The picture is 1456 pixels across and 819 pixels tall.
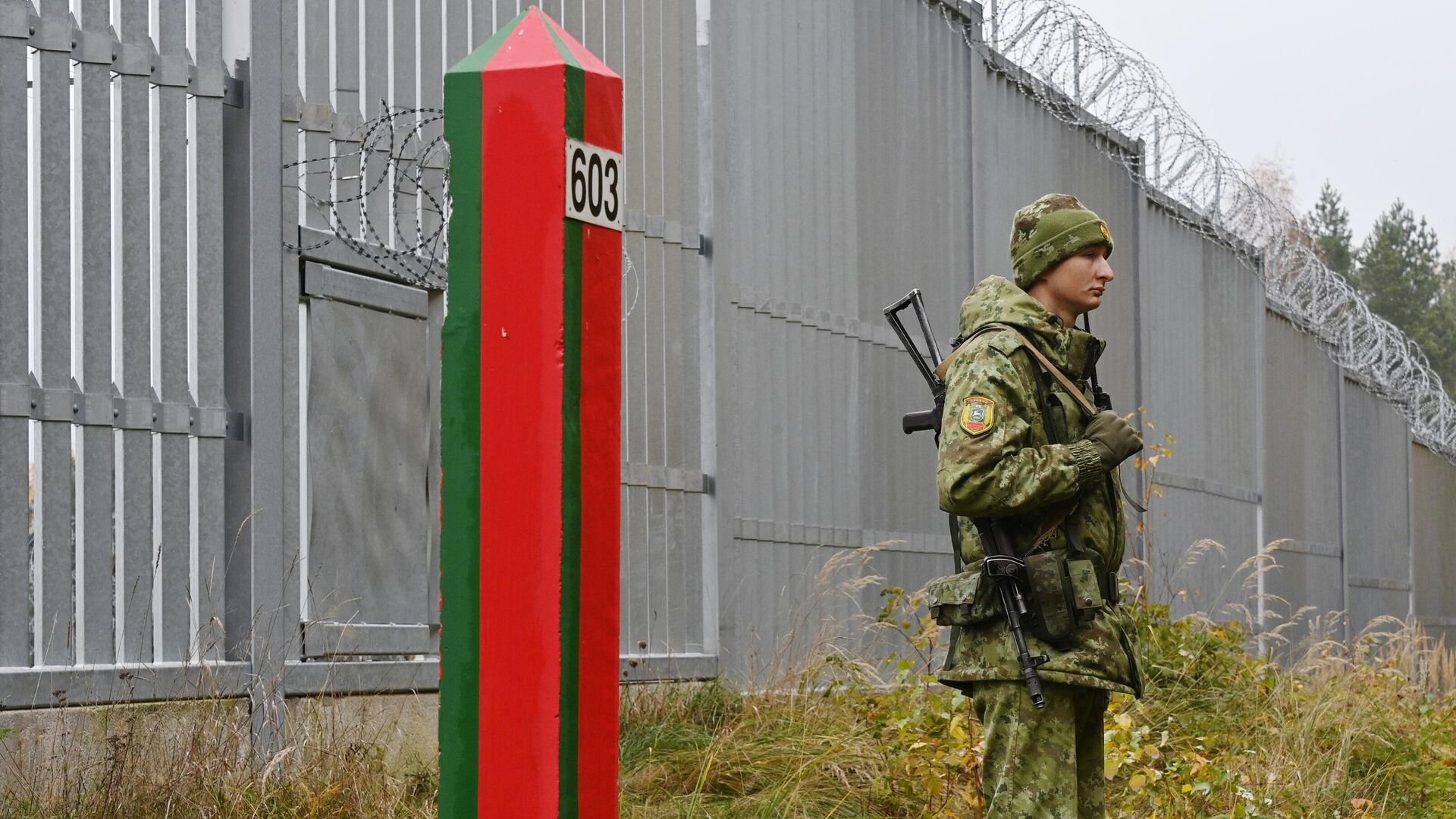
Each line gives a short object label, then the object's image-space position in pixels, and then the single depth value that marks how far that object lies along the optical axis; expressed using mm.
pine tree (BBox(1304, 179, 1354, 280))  60875
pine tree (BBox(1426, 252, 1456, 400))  58281
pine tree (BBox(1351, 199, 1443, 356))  59969
